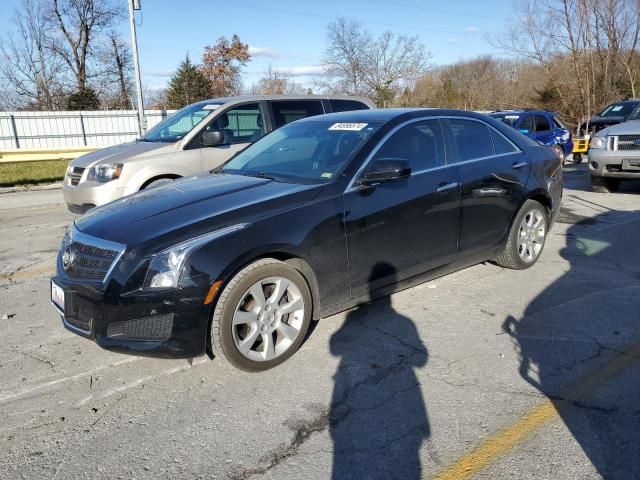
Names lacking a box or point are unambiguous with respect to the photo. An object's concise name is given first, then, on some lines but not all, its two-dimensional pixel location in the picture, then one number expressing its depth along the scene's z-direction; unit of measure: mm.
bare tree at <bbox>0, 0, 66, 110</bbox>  33719
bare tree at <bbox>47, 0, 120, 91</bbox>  35625
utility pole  18781
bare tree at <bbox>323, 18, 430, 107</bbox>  33844
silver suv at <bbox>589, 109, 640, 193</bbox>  9288
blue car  13828
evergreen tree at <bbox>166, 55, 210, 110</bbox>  39781
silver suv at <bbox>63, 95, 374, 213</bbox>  6836
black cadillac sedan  3109
